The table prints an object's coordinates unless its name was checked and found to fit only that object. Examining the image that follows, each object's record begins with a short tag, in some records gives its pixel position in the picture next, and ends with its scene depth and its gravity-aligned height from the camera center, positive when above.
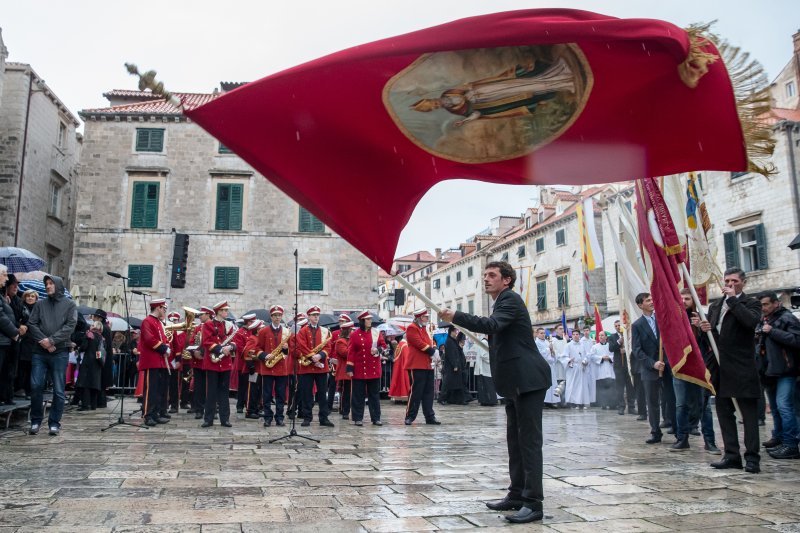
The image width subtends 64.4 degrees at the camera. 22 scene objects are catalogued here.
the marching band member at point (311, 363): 10.80 +0.00
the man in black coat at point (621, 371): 13.99 -0.14
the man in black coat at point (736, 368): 6.68 -0.03
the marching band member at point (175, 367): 12.55 -0.09
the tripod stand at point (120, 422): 9.87 -0.96
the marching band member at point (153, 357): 10.52 +0.08
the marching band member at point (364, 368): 11.27 -0.08
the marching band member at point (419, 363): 11.44 +0.01
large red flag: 4.70 +1.99
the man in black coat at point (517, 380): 4.77 -0.12
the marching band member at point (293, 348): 10.59 +0.24
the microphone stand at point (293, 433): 8.59 -0.96
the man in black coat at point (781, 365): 7.72 +0.01
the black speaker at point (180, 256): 23.02 +3.85
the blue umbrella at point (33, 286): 12.86 +1.57
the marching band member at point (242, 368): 12.49 -0.10
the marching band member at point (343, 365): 12.09 -0.03
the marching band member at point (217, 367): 10.45 -0.07
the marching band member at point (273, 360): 10.93 +0.05
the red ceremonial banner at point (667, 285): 7.00 +0.91
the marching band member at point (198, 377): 11.68 -0.27
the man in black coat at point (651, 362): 8.96 +0.05
